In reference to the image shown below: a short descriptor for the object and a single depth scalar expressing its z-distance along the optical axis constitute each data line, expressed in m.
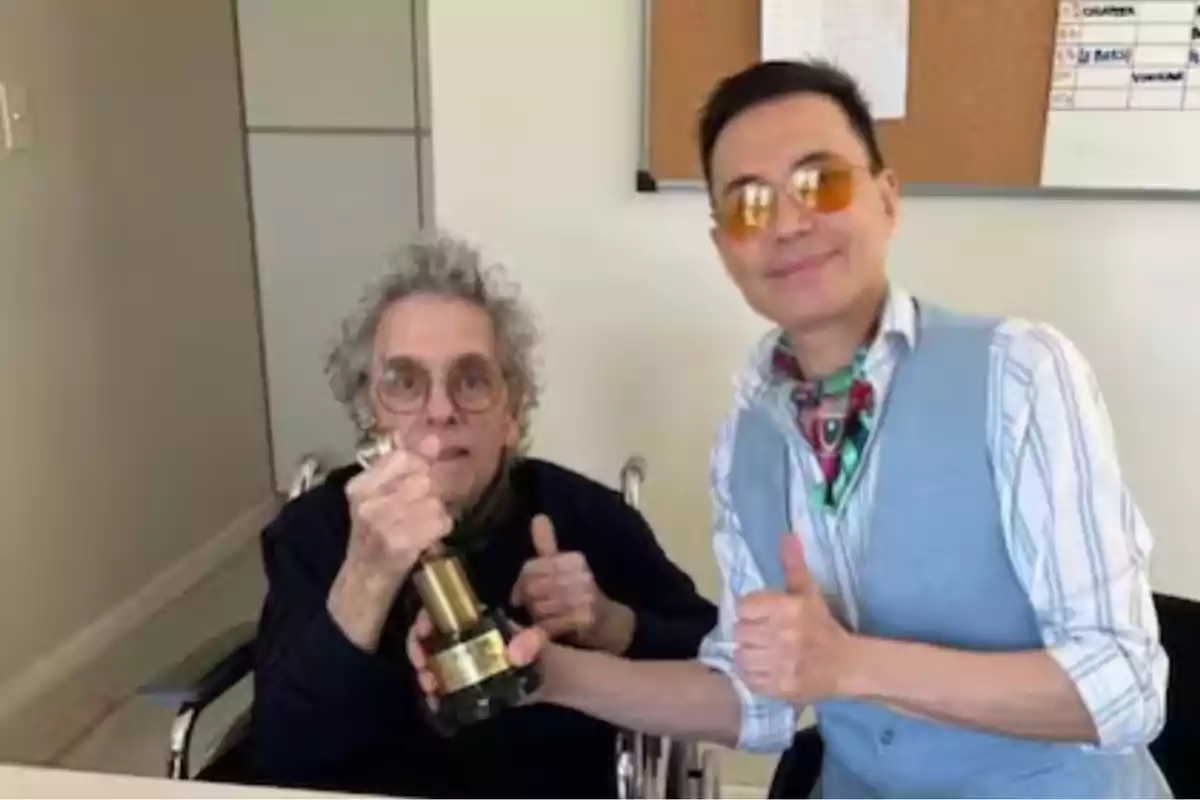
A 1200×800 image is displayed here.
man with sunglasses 1.14
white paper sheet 1.81
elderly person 1.48
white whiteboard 1.76
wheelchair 1.51
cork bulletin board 1.79
